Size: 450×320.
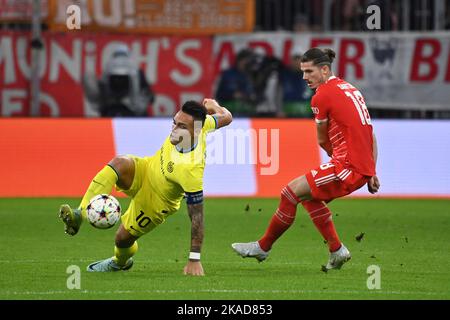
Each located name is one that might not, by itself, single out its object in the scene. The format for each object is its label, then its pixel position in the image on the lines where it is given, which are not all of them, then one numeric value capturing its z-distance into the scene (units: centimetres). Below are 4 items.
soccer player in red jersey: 1083
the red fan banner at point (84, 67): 2067
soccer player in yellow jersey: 1034
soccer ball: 1001
